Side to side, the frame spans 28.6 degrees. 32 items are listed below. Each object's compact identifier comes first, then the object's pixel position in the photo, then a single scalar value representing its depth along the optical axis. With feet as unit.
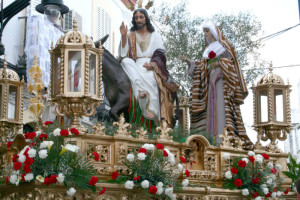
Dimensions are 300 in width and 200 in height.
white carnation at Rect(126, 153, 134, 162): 24.50
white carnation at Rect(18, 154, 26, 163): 22.76
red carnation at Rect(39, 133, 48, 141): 23.89
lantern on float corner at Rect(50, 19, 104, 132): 24.85
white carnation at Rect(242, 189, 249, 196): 28.07
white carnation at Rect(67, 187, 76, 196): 22.34
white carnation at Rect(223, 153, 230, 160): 29.01
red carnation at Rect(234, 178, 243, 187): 28.14
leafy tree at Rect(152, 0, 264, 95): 47.21
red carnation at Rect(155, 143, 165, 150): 25.25
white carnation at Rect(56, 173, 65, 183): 22.14
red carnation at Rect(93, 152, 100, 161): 24.12
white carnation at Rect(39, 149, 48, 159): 22.50
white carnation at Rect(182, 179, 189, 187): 25.86
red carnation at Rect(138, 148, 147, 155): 24.52
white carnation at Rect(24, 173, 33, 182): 22.39
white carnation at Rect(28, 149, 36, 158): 22.66
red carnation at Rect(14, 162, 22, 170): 22.82
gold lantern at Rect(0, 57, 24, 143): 29.37
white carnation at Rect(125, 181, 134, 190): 23.93
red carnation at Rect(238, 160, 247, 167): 28.35
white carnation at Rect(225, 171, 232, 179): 28.27
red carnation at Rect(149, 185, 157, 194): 23.90
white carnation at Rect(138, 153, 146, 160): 24.18
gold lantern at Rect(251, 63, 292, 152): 32.09
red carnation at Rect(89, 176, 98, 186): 22.71
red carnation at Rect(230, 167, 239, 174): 28.40
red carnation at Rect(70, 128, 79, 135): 23.79
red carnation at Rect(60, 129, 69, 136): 23.15
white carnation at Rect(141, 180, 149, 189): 24.00
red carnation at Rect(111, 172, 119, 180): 24.32
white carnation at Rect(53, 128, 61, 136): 23.40
